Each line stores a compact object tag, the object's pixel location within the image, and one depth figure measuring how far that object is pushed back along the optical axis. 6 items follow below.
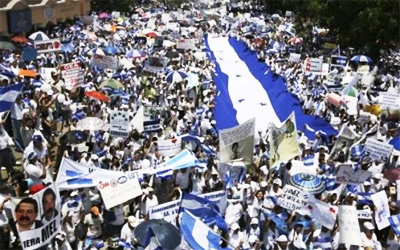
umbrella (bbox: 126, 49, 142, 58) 26.81
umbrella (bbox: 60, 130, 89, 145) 12.72
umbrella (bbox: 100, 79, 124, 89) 19.36
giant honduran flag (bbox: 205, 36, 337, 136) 17.33
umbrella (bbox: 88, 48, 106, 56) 24.62
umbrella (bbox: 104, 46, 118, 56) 27.19
